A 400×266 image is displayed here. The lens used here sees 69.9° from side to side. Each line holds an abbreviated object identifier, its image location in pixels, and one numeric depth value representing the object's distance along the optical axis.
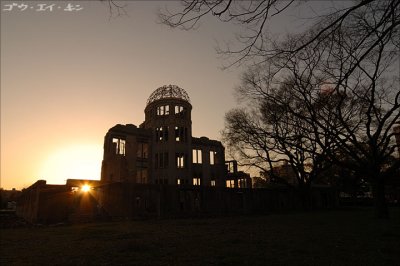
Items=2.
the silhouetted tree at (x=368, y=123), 16.97
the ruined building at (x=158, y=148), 34.97
